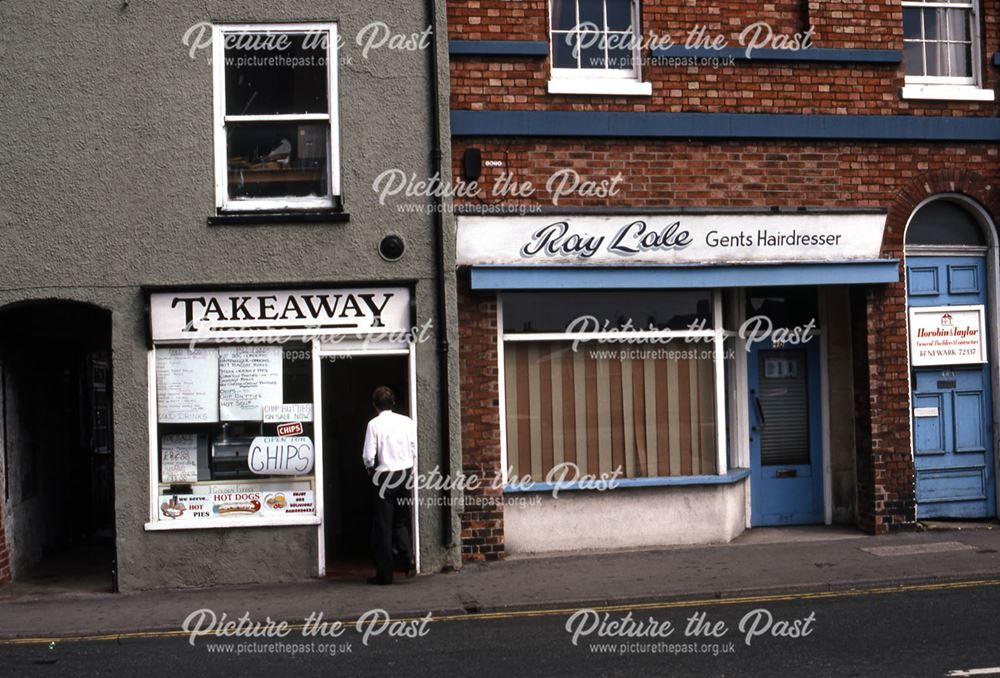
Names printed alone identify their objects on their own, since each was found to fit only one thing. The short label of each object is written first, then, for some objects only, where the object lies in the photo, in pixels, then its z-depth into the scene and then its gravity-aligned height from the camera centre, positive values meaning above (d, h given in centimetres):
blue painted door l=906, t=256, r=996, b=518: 1278 -31
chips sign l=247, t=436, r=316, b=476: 1128 -48
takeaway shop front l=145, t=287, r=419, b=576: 1120 +16
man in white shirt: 1068 -62
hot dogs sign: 1116 -91
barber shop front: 1178 +56
